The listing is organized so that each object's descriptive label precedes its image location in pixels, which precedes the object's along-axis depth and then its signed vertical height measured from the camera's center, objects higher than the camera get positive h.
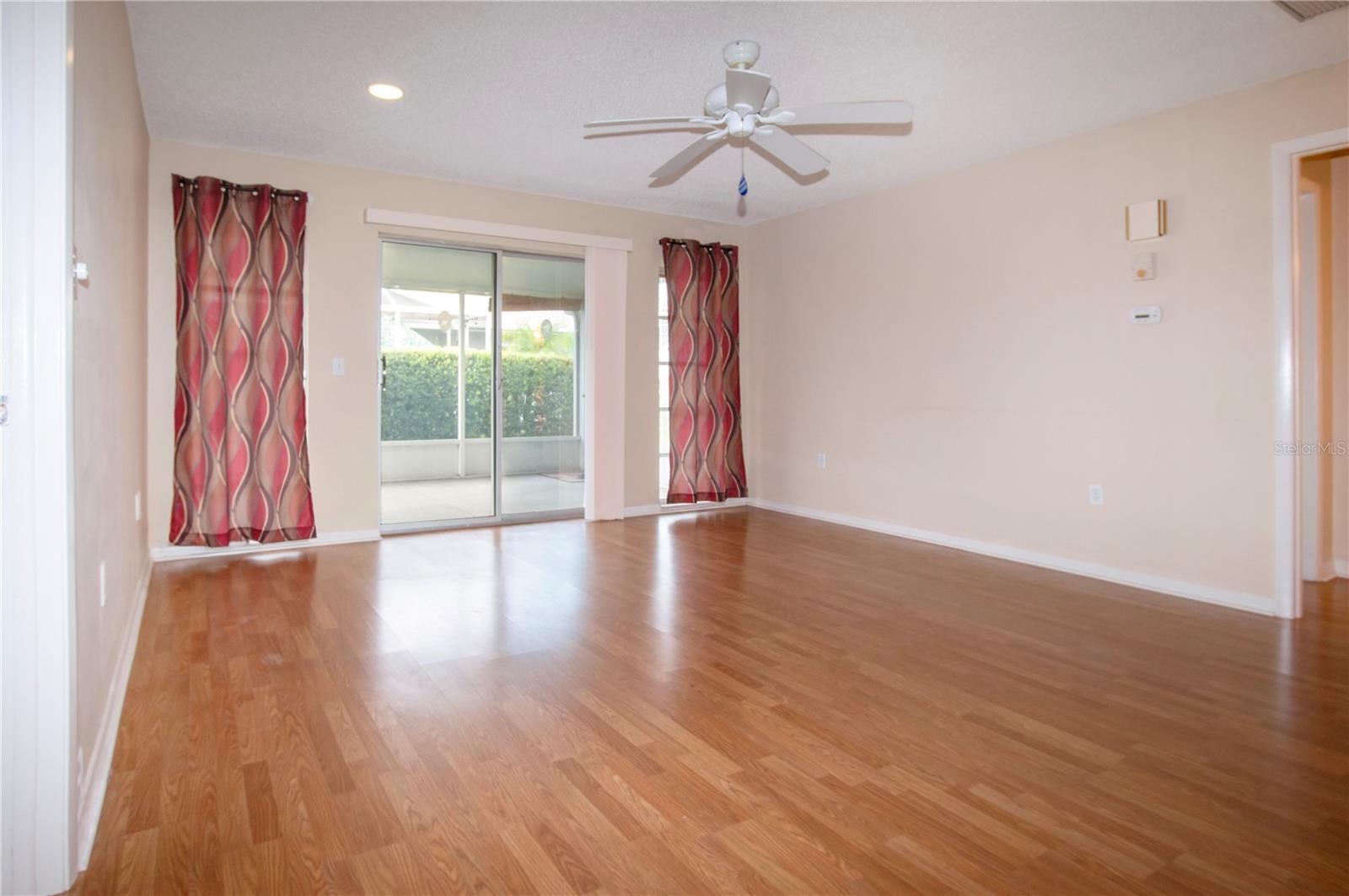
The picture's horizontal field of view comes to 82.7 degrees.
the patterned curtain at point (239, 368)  4.59 +0.52
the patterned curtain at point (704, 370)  6.56 +0.68
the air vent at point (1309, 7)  2.89 +1.67
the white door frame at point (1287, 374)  3.61 +0.33
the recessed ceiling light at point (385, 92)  3.79 +1.80
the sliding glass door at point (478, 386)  5.54 +0.49
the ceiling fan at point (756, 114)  2.93 +1.34
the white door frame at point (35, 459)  1.50 -0.01
